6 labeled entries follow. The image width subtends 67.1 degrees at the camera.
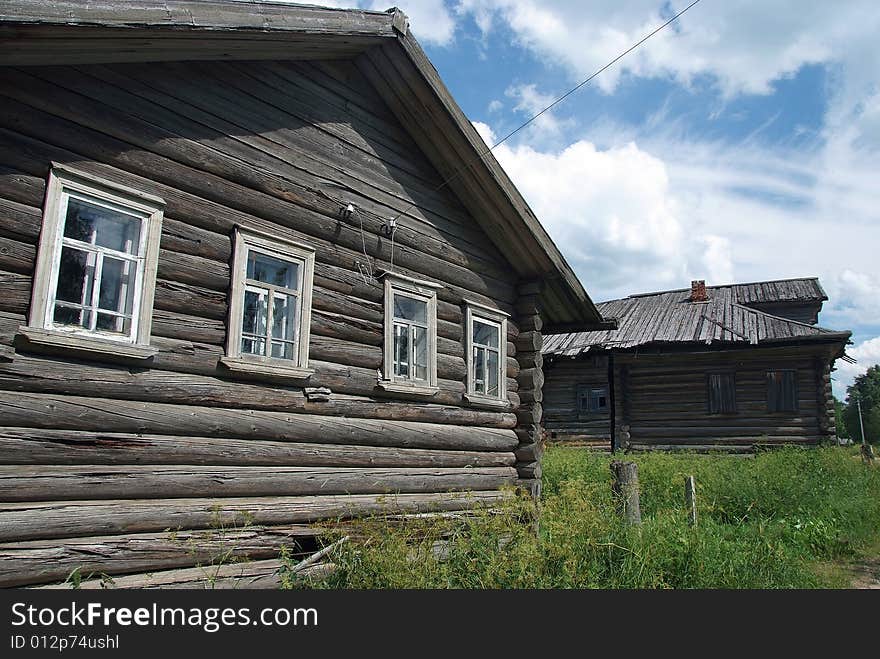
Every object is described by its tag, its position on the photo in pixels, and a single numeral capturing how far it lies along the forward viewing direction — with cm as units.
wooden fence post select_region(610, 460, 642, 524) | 743
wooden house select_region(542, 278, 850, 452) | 1959
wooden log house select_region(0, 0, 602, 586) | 494
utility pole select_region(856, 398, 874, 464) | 1723
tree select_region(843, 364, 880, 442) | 5993
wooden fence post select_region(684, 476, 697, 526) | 888
